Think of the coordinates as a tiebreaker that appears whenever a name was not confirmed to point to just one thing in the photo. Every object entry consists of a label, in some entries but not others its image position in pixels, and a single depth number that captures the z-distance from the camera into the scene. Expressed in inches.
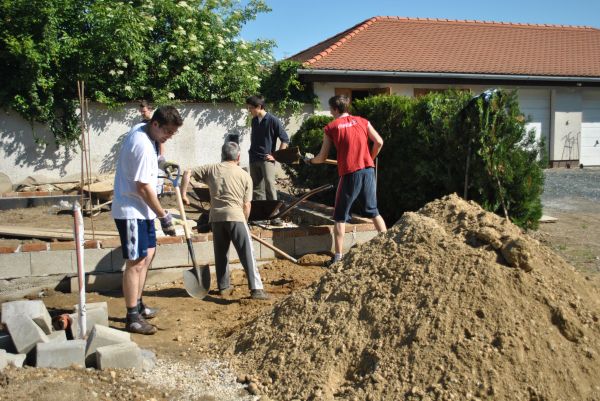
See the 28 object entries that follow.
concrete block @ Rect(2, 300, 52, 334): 169.1
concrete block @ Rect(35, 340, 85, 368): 158.1
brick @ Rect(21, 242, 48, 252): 235.3
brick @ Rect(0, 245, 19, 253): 233.1
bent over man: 227.1
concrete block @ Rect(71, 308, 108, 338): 182.7
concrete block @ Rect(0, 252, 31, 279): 232.7
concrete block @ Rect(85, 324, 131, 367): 163.3
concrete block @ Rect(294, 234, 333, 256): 273.1
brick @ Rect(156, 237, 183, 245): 248.8
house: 650.2
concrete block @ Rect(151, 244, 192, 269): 248.7
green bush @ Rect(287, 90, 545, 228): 287.9
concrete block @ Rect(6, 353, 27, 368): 155.0
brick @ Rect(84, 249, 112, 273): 240.1
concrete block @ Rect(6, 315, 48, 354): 162.1
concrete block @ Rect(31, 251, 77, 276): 236.1
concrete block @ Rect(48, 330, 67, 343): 166.4
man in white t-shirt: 184.7
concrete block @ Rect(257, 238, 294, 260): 267.3
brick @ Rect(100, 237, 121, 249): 242.1
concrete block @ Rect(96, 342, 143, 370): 158.9
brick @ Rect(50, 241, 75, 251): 237.6
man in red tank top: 259.0
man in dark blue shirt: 318.7
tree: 482.9
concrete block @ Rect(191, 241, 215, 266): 254.8
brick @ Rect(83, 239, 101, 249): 239.5
